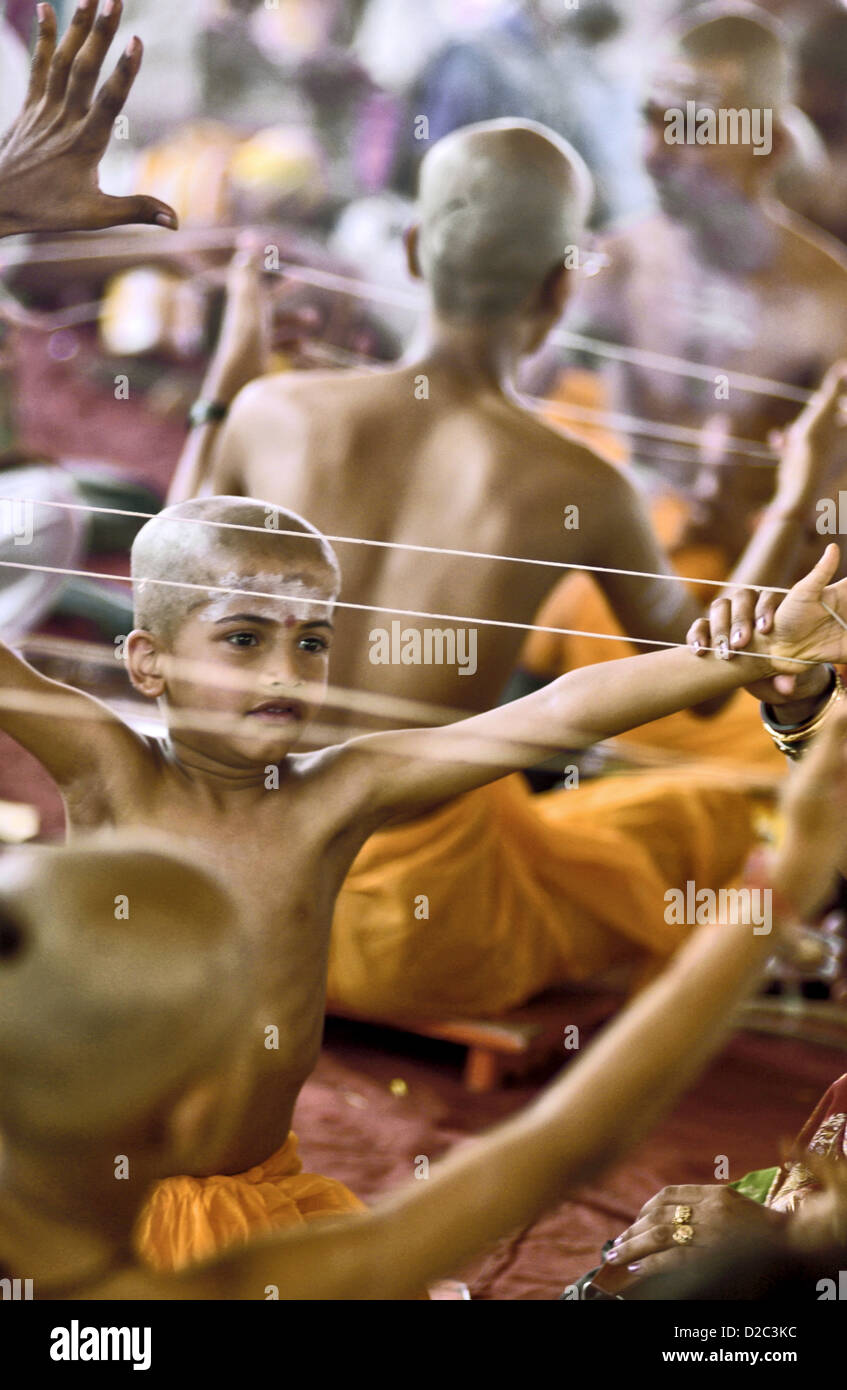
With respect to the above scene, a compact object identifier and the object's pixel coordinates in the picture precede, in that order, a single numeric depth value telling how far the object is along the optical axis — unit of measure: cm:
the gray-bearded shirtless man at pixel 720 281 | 235
